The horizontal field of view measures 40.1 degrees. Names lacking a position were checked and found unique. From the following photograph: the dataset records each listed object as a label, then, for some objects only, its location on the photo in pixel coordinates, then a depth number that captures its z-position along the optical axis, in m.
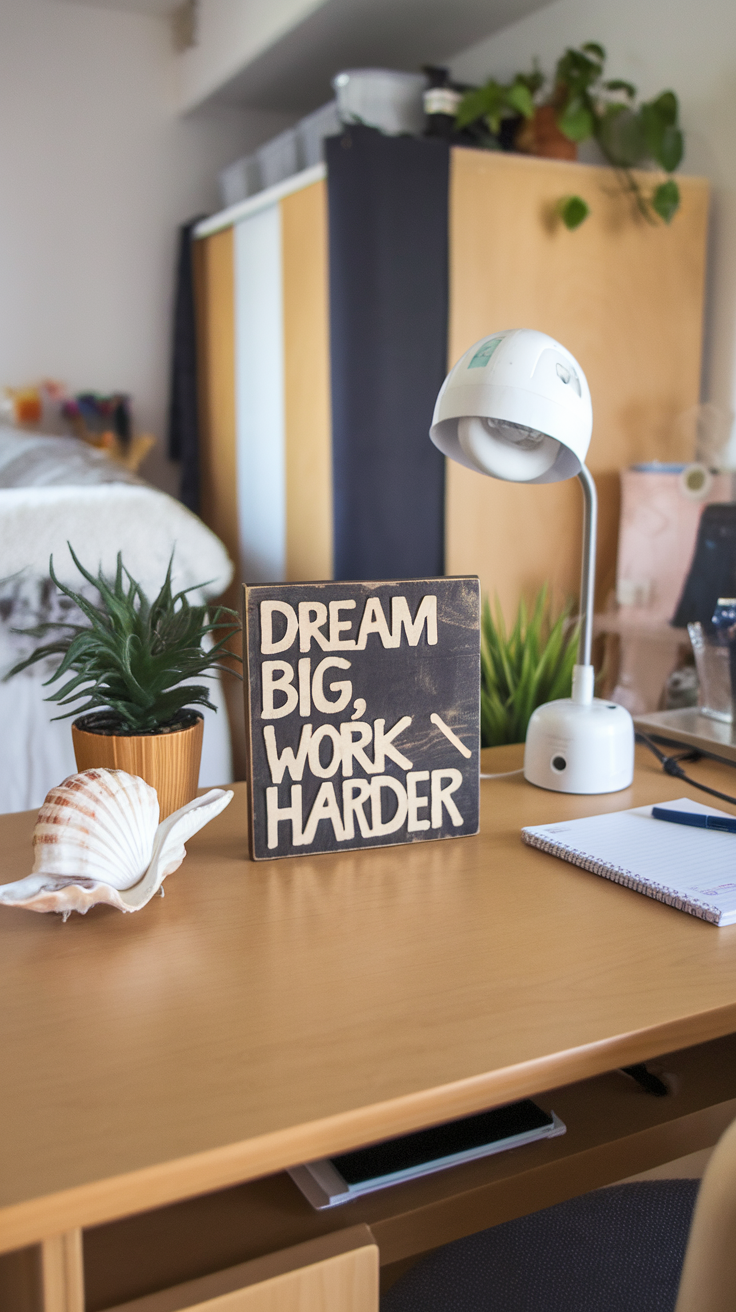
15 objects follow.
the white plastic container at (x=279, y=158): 2.79
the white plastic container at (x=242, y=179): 3.09
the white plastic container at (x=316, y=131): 2.49
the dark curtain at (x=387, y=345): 2.20
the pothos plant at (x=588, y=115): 2.22
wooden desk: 0.48
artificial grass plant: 1.62
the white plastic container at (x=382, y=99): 2.36
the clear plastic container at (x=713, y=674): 1.20
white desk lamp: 0.85
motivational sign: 0.82
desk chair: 0.68
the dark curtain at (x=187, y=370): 3.29
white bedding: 1.78
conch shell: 0.69
